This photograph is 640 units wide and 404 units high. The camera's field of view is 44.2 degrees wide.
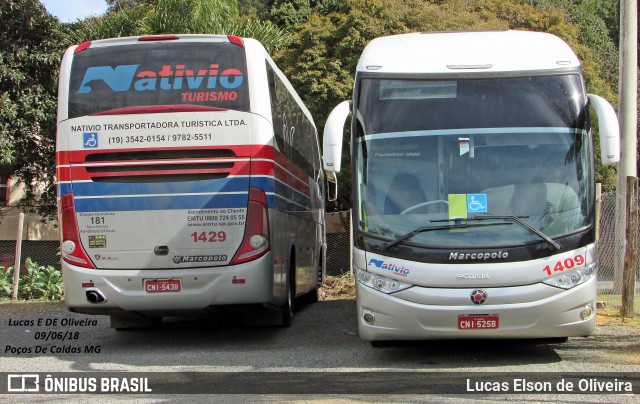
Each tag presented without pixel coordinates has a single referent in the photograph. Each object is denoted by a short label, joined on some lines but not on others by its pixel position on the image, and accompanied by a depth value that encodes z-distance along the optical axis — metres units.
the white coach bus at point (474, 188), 7.89
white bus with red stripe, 9.38
